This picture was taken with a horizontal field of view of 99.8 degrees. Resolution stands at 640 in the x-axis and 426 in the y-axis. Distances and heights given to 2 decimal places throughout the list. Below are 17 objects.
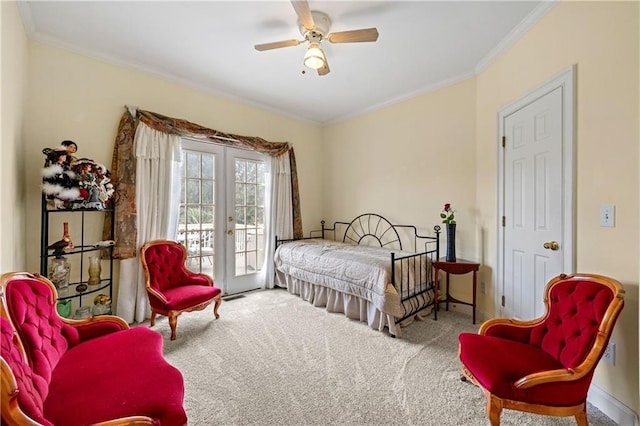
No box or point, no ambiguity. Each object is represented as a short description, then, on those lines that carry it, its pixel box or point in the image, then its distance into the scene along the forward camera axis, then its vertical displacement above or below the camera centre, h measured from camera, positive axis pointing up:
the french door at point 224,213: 3.48 -0.01
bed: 2.67 -0.67
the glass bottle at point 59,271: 2.31 -0.52
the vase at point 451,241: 3.00 -0.30
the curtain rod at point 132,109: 2.89 +1.11
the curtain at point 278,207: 4.18 +0.10
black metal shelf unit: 2.40 -0.35
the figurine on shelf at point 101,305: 2.59 -0.90
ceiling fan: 1.99 +1.37
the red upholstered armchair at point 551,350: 1.32 -0.78
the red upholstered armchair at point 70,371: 1.01 -0.77
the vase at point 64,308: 2.32 -0.84
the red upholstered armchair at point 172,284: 2.55 -0.76
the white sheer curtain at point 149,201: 2.84 +0.13
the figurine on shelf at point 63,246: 2.26 -0.29
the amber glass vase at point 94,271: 2.57 -0.57
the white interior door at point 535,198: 1.95 +0.14
